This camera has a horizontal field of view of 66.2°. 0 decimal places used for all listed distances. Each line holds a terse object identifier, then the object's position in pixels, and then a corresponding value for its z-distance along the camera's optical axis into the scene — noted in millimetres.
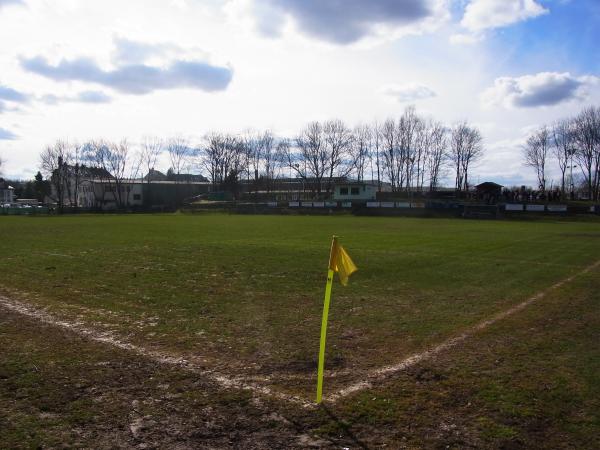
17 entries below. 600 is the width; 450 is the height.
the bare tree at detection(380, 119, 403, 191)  98100
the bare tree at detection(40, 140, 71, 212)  96175
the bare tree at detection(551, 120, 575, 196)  85781
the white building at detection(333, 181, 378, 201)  85438
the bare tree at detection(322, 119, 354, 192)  102188
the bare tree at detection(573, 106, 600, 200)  81812
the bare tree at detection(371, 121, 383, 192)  101069
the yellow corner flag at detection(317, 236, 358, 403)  5078
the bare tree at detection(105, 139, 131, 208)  101350
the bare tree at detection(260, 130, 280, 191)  110188
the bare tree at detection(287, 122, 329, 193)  102812
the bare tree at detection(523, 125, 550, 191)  91125
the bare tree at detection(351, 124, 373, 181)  102438
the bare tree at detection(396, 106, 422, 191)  97000
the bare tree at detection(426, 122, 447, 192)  96125
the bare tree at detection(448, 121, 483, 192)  93625
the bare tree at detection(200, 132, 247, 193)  111125
